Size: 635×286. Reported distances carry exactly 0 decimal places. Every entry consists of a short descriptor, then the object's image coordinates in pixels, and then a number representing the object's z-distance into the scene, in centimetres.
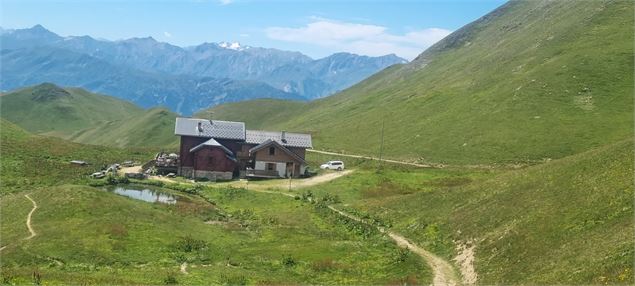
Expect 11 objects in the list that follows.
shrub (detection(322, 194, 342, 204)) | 7038
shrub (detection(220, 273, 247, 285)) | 3413
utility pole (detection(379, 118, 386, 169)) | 11061
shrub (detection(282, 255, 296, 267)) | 4084
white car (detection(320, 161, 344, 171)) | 10296
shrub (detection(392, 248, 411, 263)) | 4063
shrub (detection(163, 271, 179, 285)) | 3241
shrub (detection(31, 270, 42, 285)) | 2863
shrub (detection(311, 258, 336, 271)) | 3941
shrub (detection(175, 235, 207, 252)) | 4378
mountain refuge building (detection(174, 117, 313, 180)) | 9269
